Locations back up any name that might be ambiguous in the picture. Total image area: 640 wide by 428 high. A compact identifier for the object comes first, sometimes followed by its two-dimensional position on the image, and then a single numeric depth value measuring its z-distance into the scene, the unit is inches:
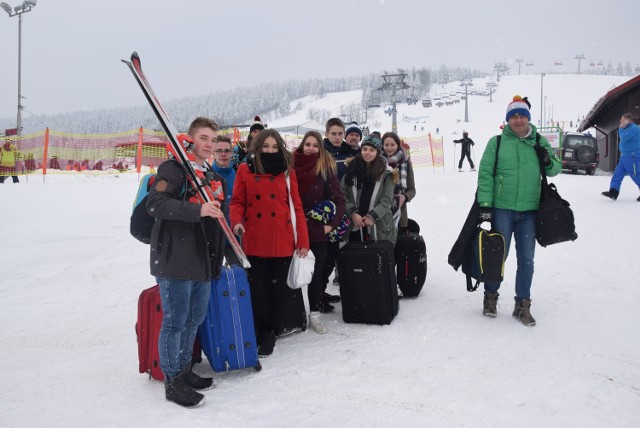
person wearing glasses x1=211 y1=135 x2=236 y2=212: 167.8
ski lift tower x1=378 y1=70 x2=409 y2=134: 1476.0
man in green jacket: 161.5
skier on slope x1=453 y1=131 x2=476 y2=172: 759.0
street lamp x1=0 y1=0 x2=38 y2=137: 923.4
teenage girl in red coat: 141.7
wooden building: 740.0
